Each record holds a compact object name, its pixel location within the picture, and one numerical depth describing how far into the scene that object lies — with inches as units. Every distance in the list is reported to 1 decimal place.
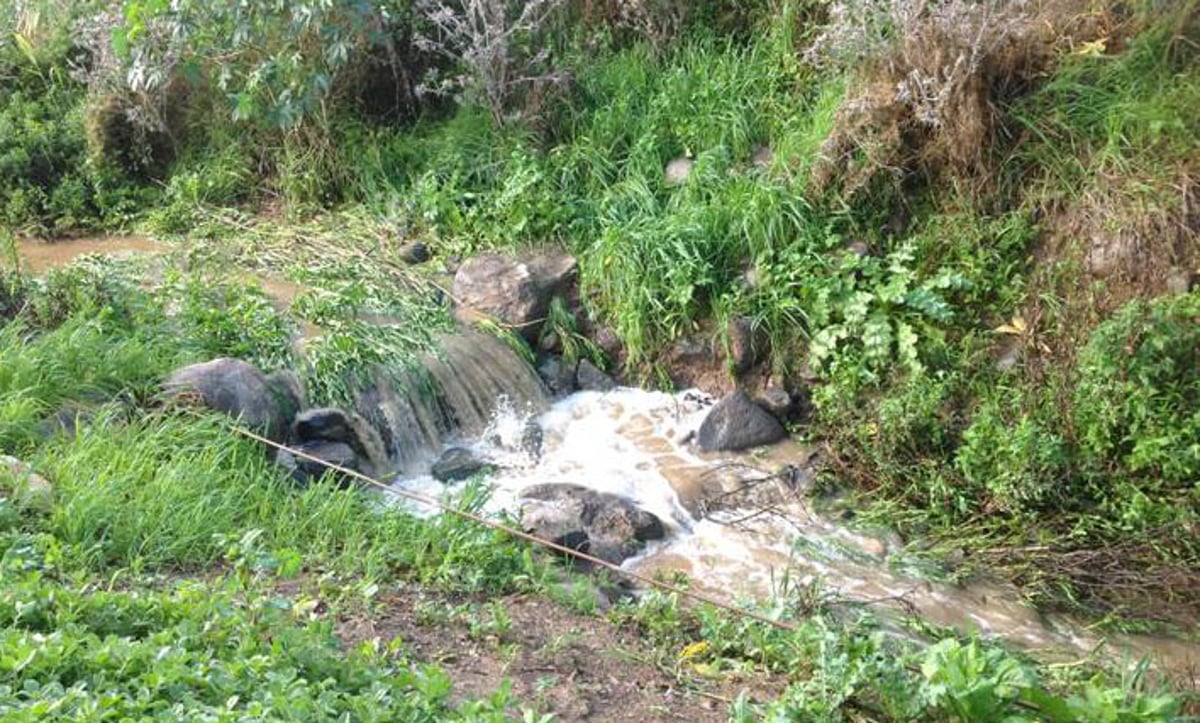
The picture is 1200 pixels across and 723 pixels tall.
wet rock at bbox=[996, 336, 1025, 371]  267.7
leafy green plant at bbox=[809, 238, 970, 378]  273.7
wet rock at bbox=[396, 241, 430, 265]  328.8
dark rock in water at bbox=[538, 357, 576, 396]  304.0
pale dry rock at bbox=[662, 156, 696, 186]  326.0
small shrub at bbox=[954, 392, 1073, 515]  241.1
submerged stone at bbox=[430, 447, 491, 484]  268.7
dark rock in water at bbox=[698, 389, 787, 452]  281.1
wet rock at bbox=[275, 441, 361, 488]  237.8
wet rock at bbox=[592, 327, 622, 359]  307.1
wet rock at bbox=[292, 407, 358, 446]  254.2
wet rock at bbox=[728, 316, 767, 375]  292.4
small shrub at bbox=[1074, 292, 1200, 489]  240.1
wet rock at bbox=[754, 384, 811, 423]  285.9
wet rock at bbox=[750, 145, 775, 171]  320.8
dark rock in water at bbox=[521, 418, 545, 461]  280.8
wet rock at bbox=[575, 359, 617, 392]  304.5
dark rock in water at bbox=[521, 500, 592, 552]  229.8
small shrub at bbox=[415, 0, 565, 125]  338.0
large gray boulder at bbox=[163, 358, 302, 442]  236.7
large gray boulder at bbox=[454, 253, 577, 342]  307.6
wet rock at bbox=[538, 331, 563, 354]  310.5
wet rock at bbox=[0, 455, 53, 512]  182.2
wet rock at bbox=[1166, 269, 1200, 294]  257.4
